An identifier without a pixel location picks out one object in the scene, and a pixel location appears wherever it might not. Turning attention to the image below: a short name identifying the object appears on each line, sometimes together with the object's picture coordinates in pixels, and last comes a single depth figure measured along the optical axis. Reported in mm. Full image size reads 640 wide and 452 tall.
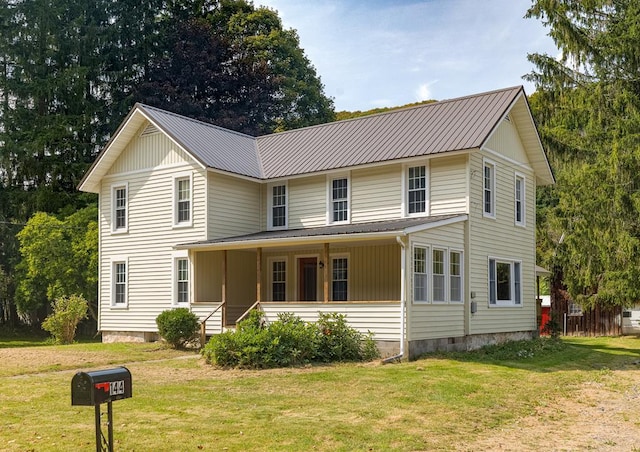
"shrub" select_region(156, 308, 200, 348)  21922
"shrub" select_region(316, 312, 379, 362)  18219
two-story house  20547
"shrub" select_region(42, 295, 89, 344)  26562
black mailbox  7602
